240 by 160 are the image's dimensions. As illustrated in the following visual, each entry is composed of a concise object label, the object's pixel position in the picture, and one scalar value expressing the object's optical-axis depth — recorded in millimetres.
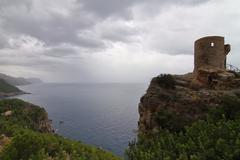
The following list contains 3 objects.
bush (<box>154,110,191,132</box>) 21594
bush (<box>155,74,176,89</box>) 27172
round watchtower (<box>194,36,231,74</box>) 27641
